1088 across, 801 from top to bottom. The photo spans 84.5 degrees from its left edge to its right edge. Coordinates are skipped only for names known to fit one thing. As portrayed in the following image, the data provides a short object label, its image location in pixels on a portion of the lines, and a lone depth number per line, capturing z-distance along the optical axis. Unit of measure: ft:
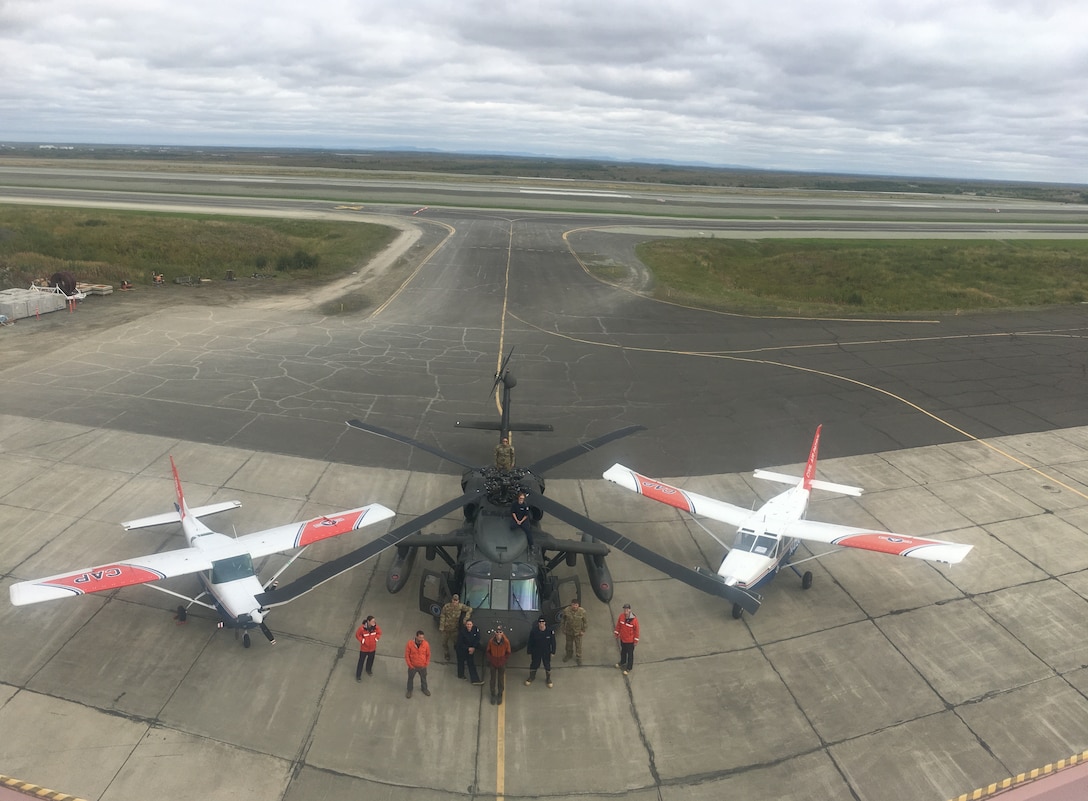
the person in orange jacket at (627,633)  42.42
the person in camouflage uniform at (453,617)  41.88
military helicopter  39.78
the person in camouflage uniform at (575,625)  42.73
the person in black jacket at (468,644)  40.63
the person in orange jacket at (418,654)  39.73
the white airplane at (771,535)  48.08
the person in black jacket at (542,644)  40.83
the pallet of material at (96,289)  133.80
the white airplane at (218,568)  40.06
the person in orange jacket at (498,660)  40.11
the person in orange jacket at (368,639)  40.96
